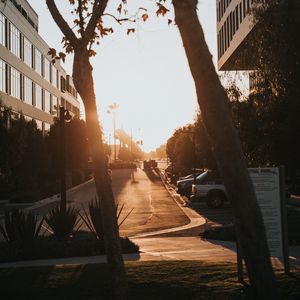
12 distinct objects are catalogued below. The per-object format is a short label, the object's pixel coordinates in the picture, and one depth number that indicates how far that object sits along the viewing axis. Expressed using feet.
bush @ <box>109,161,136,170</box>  234.51
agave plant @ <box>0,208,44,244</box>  29.16
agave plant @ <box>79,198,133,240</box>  29.89
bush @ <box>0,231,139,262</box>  28.53
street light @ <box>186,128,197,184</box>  99.40
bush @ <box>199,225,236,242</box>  34.27
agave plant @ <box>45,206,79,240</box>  32.72
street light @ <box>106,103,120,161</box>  305.97
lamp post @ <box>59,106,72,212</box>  44.00
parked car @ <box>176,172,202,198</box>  76.57
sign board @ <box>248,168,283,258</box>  20.38
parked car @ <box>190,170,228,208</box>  62.07
